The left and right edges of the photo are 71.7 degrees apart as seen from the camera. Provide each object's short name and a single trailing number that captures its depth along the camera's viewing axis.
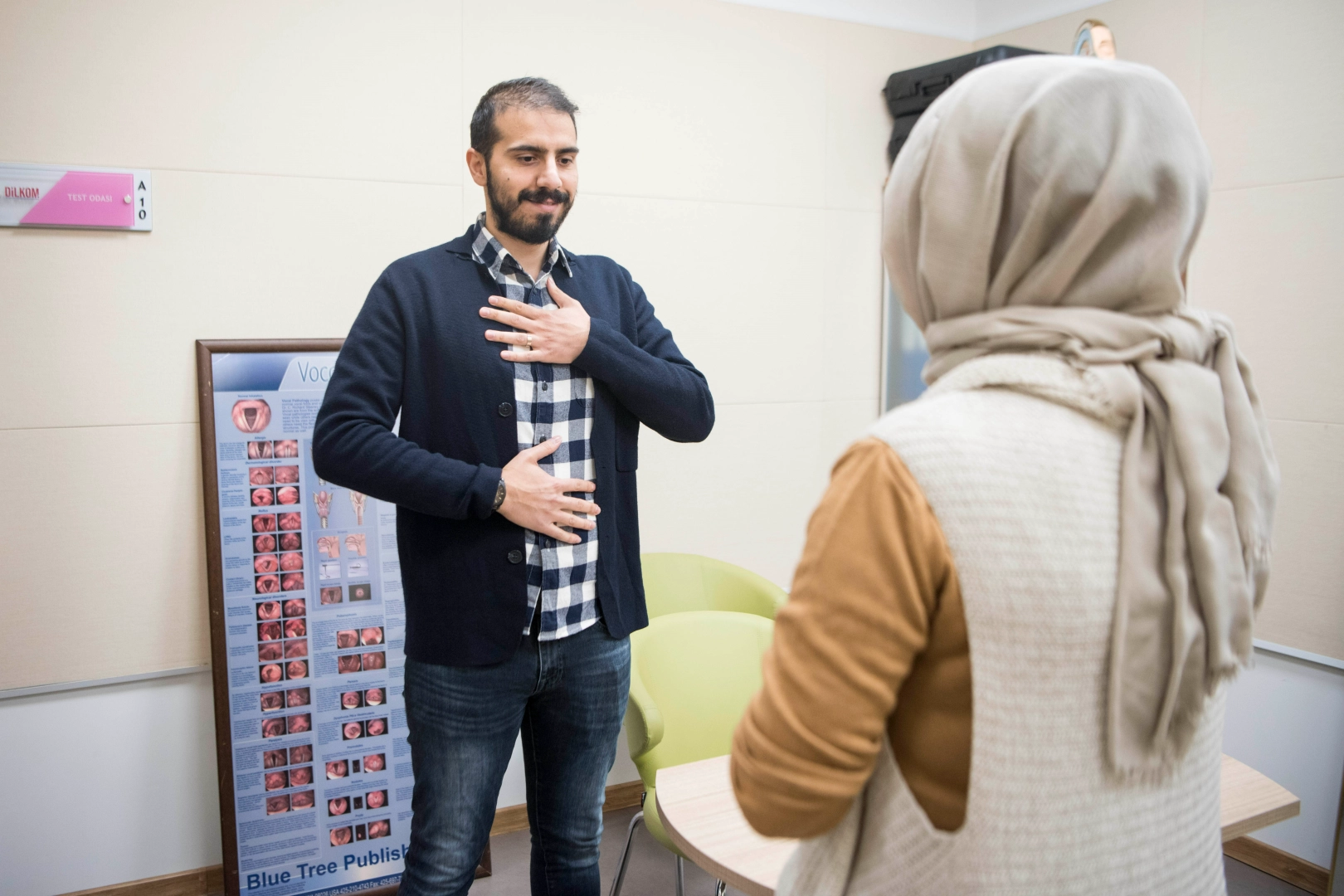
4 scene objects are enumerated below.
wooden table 1.30
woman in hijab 0.73
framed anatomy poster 2.44
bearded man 1.62
